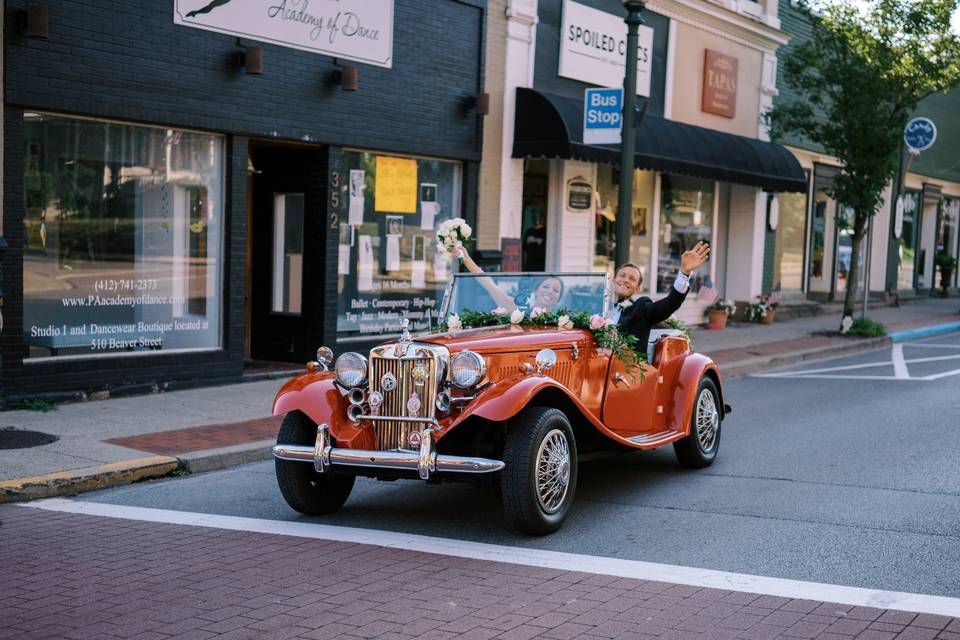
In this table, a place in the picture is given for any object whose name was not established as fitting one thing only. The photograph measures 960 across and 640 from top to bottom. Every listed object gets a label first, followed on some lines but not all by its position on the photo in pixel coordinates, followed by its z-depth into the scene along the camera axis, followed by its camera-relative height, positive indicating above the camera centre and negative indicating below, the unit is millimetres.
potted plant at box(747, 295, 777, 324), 21250 -917
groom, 7211 -300
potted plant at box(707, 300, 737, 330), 19906 -980
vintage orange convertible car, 6102 -989
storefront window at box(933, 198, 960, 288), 32344 +1293
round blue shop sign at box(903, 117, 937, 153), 19500 +2550
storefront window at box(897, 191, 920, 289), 29344 +743
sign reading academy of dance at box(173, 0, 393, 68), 11336 +2569
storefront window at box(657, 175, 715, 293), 19422 +808
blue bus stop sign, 13438 +1847
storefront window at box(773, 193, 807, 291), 22859 +532
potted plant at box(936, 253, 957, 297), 31281 +176
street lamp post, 13117 +1435
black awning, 14992 +1829
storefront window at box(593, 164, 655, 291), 17703 +725
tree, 18094 +3372
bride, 7750 -296
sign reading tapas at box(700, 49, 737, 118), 19797 +3410
